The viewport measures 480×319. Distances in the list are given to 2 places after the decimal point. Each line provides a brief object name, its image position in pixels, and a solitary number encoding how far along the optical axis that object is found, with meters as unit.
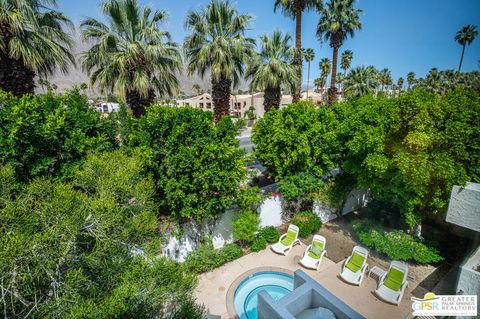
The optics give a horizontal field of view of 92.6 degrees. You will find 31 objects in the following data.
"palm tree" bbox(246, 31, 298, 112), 16.14
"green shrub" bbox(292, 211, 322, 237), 12.27
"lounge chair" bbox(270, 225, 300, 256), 11.06
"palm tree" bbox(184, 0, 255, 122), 13.56
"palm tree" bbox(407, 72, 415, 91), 63.59
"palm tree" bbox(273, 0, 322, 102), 18.08
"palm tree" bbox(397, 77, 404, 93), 69.62
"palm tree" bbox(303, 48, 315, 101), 47.04
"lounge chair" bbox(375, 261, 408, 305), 8.27
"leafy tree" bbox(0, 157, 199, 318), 3.75
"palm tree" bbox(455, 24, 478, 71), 40.66
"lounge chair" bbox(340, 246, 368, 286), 9.26
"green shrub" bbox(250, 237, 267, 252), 11.12
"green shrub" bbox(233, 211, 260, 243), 10.54
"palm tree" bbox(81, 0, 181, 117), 10.16
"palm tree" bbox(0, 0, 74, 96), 8.22
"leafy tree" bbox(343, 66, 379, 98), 31.03
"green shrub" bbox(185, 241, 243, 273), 9.61
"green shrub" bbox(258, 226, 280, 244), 11.64
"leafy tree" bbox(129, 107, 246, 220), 8.43
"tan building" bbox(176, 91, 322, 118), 55.47
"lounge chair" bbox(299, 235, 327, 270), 10.11
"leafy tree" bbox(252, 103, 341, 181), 11.42
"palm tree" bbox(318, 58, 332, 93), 54.06
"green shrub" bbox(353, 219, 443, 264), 9.78
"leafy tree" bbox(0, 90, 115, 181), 6.79
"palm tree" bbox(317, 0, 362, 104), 23.22
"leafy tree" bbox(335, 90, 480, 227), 8.13
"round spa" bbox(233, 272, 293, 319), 8.48
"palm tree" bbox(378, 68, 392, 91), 59.06
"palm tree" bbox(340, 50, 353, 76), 44.84
